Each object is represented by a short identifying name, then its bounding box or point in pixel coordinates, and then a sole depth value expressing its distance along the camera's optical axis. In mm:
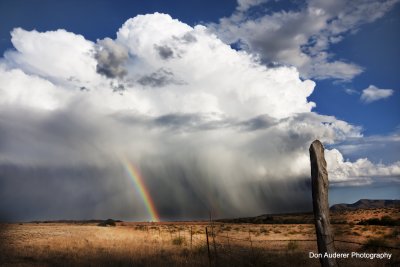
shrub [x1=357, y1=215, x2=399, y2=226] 49250
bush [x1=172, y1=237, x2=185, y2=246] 30266
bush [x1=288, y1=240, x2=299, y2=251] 25094
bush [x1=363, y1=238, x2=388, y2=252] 22466
